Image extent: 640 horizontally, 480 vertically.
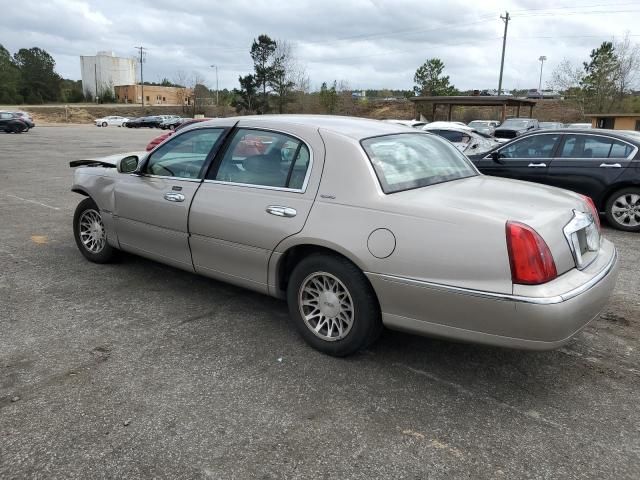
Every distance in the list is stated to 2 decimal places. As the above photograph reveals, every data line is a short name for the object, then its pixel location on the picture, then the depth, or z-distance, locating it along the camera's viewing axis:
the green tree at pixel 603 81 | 39.94
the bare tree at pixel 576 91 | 41.53
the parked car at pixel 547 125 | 26.24
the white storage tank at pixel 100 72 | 118.19
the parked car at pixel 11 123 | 35.53
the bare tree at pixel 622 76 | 39.97
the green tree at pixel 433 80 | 67.19
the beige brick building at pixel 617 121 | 26.03
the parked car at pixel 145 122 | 59.97
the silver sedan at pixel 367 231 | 2.88
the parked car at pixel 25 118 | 37.06
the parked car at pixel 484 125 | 29.58
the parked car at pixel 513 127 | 22.70
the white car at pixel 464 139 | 14.07
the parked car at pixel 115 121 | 62.66
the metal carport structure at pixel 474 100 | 28.20
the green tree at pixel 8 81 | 90.94
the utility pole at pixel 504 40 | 46.62
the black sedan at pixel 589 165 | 7.67
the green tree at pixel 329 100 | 62.88
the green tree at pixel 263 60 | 73.38
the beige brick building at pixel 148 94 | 113.06
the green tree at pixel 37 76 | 98.75
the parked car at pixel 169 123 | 58.55
